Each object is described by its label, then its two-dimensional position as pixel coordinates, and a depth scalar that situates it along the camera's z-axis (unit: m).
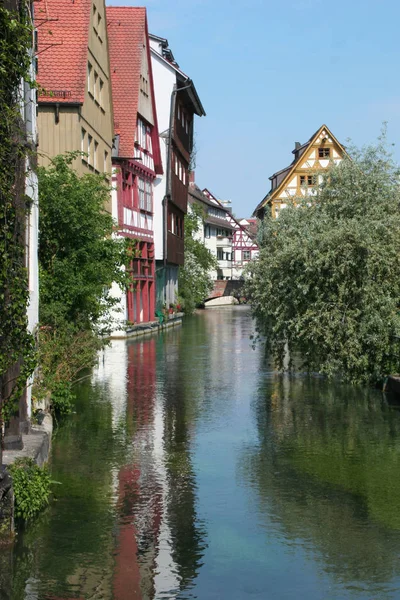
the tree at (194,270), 63.41
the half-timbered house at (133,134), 40.69
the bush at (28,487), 10.04
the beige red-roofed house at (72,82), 31.56
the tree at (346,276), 19.70
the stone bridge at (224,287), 91.75
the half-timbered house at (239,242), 125.81
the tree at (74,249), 20.45
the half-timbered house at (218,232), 107.50
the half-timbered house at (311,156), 58.44
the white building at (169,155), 49.75
